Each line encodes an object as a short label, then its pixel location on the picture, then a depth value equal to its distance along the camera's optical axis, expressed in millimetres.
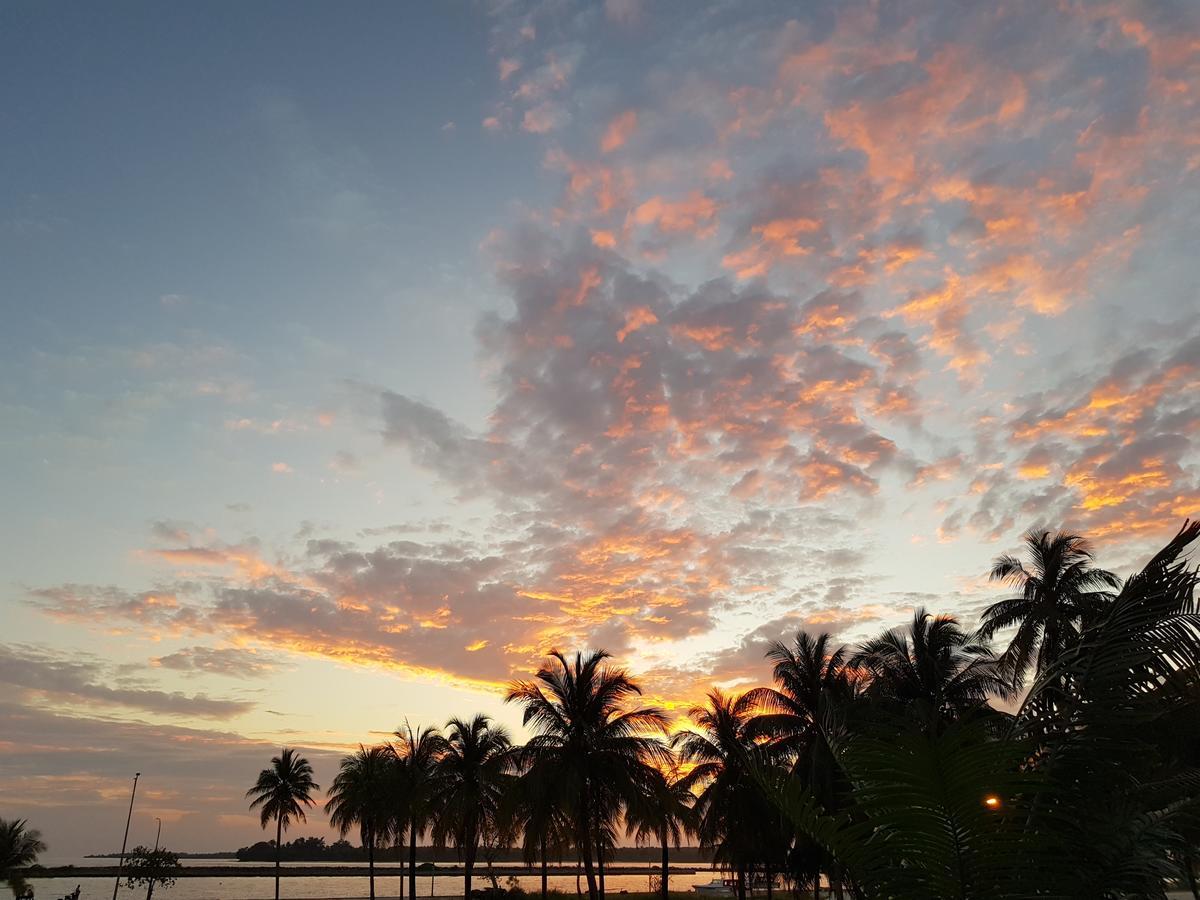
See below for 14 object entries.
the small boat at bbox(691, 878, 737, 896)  78438
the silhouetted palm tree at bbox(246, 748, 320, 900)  65125
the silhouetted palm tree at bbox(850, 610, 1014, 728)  37438
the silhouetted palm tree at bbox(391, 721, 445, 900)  49656
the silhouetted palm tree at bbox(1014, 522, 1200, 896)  4637
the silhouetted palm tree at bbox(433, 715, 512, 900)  44219
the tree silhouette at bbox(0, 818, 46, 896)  50531
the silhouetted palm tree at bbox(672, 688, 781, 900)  40719
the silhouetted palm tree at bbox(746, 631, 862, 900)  38719
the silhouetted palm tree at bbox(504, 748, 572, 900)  33000
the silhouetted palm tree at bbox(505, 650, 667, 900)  33531
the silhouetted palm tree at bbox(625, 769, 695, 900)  34000
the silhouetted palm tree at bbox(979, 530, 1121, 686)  35531
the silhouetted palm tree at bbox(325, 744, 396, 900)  53688
